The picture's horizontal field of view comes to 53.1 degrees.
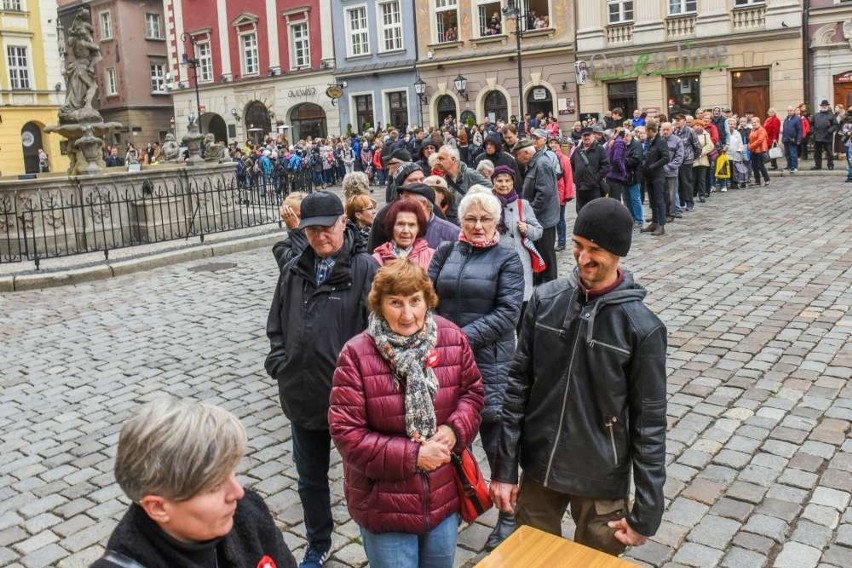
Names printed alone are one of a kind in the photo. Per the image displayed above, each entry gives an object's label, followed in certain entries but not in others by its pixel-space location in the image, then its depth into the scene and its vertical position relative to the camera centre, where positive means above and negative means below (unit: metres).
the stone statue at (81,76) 17.59 +2.38
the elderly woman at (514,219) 7.40 -0.49
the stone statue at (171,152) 22.97 +0.85
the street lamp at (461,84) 36.33 +3.48
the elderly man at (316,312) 4.17 -0.67
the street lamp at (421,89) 37.72 +3.52
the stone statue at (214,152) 19.96 +0.69
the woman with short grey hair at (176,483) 1.93 -0.68
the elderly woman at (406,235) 5.19 -0.40
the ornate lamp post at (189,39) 47.12 +7.91
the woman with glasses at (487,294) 4.58 -0.69
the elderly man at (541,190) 10.33 -0.34
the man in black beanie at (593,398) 3.17 -0.91
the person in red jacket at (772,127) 23.16 +0.55
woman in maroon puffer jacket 3.32 -1.01
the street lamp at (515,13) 27.48 +4.85
